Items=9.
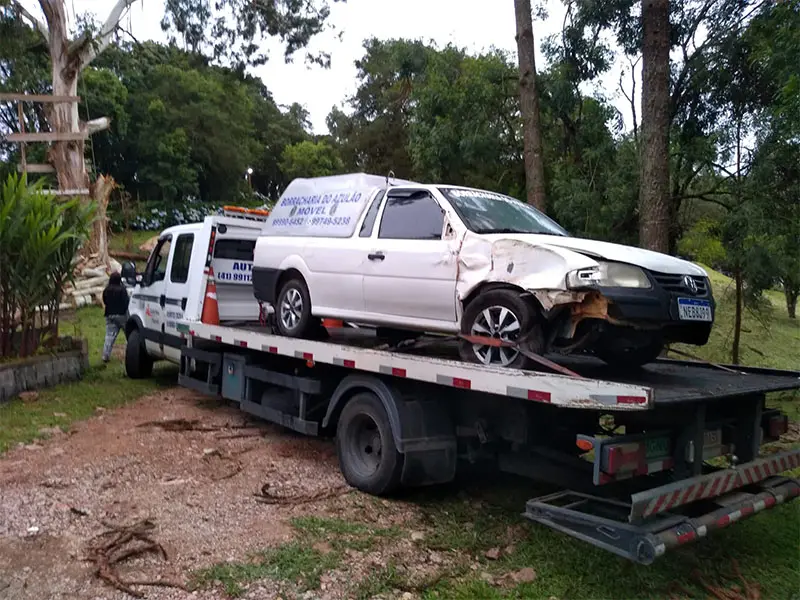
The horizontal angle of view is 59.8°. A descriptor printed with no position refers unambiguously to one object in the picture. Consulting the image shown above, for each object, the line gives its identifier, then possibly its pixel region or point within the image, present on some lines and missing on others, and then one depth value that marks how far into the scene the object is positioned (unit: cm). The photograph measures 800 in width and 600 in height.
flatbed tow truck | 388
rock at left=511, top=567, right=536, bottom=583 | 418
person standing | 1080
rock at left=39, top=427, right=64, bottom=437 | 719
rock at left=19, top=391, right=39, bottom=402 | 853
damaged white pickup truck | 453
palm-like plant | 878
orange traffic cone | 834
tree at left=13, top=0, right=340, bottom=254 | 1738
